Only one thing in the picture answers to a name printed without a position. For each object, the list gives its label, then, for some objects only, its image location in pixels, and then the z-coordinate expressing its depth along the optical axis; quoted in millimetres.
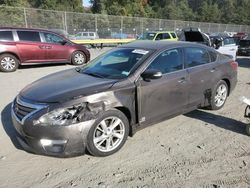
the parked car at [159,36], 12743
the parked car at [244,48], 12443
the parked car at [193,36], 9173
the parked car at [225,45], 9177
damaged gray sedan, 2556
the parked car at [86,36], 16892
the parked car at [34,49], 7415
